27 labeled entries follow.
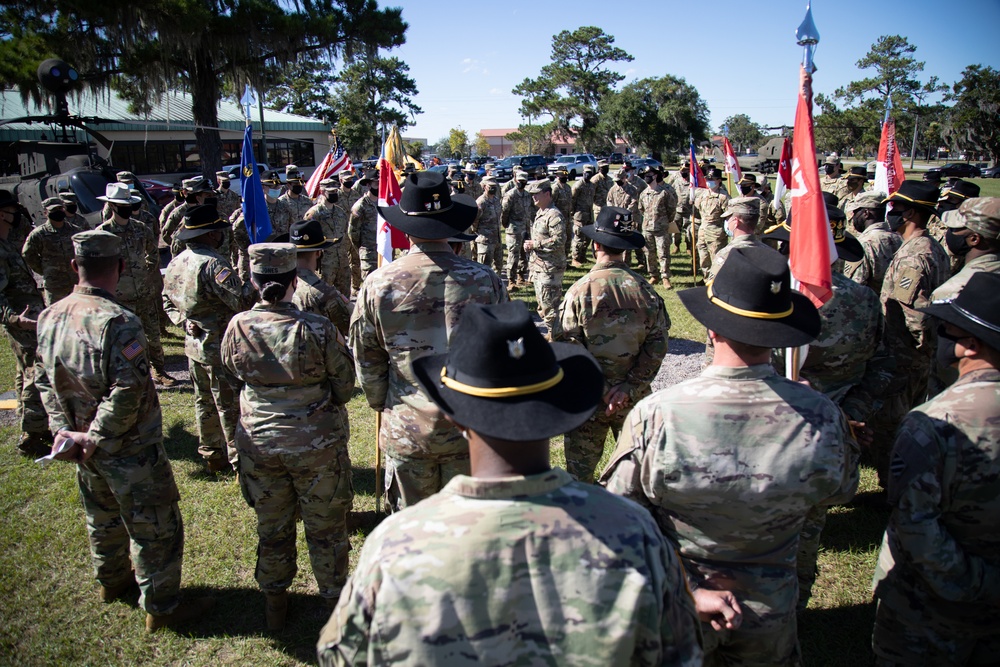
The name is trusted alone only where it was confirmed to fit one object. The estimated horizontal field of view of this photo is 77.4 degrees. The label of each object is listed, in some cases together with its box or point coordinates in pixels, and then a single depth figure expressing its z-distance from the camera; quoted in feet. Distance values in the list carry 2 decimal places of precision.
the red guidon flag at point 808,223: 12.91
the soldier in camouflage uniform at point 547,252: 33.58
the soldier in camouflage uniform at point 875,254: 21.59
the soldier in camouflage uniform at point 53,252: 25.42
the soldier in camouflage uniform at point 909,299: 18.12
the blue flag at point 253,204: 25.12
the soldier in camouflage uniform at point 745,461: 8.05
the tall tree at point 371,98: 194.29
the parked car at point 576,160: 162.35
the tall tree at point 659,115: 215.92
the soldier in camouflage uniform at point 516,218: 45.88
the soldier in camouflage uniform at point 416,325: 12.74
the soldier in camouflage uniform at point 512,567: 5.28
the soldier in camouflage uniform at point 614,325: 15.90
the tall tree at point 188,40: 80.84
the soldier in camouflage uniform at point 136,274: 26.68
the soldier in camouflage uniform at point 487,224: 44.88
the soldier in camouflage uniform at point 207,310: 19.06
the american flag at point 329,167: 39.35
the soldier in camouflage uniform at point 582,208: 54.19
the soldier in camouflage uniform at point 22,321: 22.03
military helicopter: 40.42
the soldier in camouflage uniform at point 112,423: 12.80
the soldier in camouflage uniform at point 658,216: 44.73
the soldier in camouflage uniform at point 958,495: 8.50
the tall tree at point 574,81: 264.52
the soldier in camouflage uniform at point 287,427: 12.80
